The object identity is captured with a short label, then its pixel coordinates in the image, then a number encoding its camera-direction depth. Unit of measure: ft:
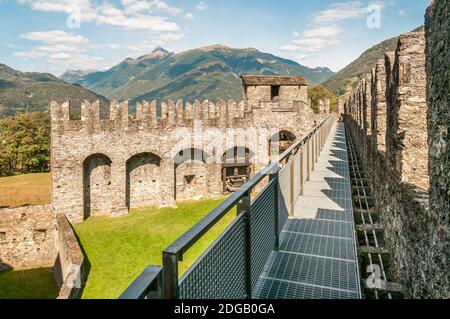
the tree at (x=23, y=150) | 130.62
